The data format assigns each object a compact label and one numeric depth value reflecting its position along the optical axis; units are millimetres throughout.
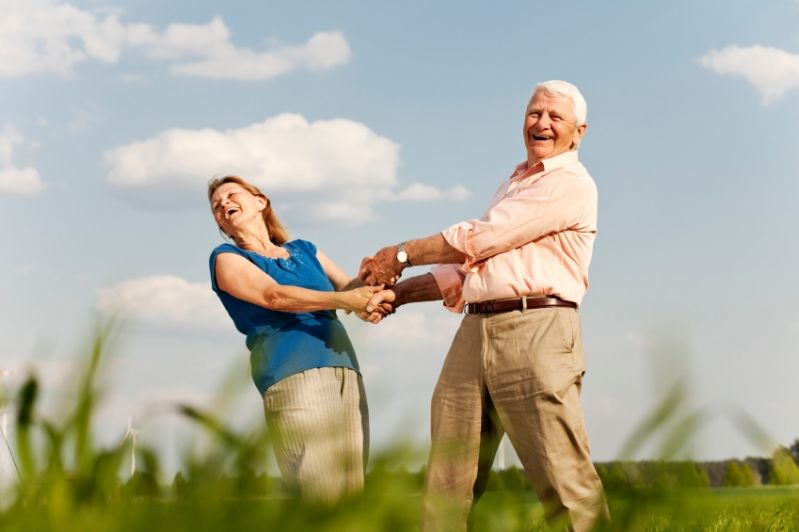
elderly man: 3928
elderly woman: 4145
